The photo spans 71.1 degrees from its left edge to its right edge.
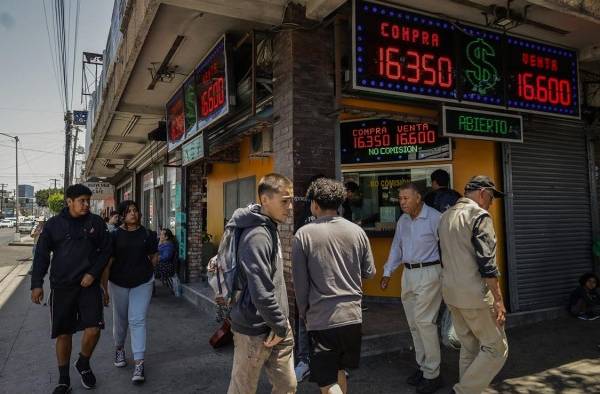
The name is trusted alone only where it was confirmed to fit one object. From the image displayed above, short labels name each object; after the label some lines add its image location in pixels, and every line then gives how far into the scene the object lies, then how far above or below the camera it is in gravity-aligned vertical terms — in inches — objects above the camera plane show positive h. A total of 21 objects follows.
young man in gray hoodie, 96.9 -20.7
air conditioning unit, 216.6 +36.2
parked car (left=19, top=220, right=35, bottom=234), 1714.7 -48.3
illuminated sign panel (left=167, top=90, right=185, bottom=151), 300.5 +69.2
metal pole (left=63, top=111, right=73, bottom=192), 816.9 +150.0
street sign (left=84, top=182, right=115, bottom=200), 738.2 +43.6
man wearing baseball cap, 129.5 -25.9
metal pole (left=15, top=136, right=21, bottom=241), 1540.1 +173.3
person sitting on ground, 241.3 -53.3
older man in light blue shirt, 151.4 -27.1
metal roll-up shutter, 235.5 -2.6
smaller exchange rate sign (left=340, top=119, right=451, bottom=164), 261.9 +44.5
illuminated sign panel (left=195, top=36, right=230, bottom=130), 219.2 +72.3
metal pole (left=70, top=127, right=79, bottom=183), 956.0 +163.4
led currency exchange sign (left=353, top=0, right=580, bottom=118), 172.4 +67.3
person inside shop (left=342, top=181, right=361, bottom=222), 229.3 +8.0
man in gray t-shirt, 109.3 -21.2
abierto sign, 193.8 +41.0
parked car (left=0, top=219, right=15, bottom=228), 2456.6 -48.4
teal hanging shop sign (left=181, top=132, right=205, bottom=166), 255.5 +40.9
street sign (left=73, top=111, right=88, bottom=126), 1040.5 +251.5
